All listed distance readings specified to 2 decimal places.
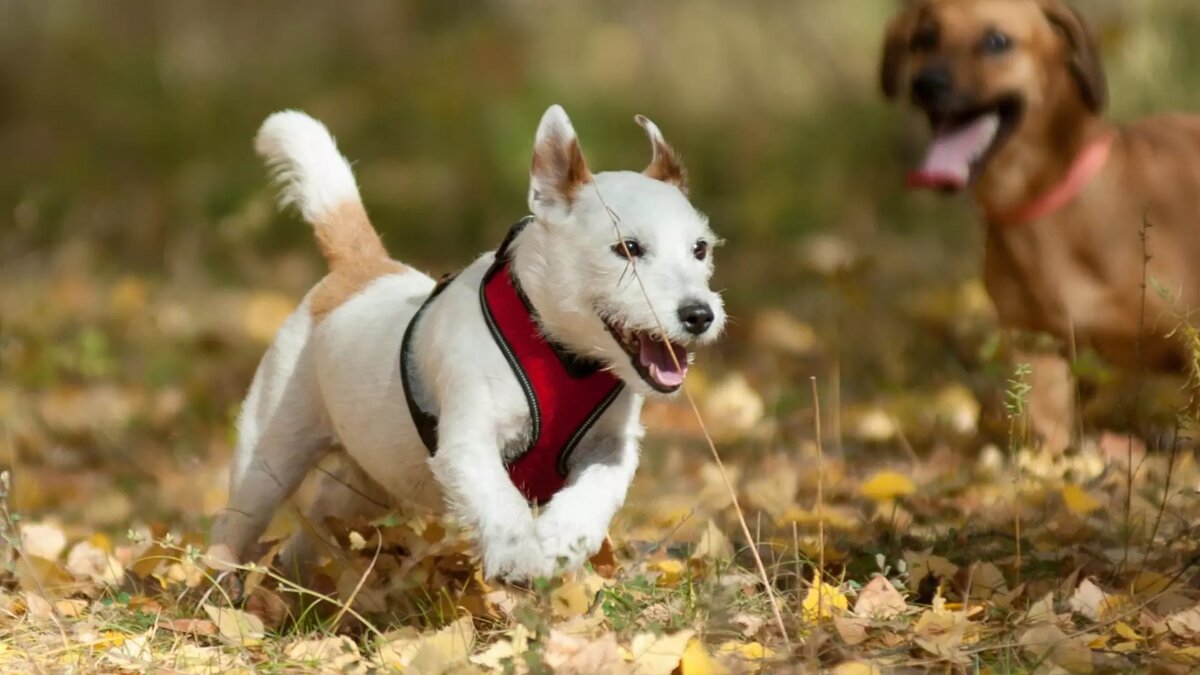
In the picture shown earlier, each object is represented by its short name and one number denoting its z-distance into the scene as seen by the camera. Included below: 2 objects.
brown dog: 11.45
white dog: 6.29
